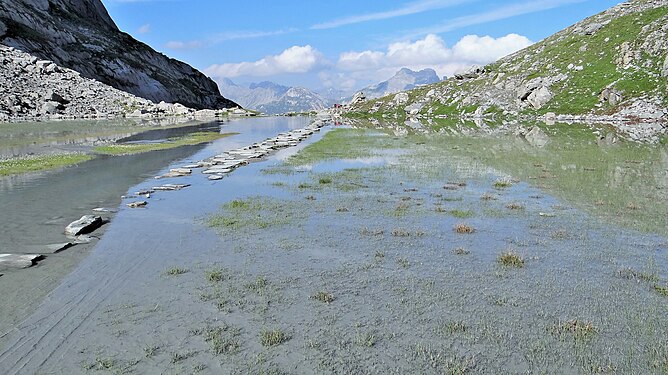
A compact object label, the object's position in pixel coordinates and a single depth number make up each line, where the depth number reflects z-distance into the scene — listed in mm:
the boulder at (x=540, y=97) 132625
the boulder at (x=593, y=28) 161625
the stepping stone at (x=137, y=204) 25636
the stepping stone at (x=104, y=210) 24406
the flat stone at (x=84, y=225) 19969
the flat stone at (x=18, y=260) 15938
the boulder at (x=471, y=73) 183975
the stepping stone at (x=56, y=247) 17627
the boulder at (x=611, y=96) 111938
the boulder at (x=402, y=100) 195075
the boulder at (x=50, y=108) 147825
